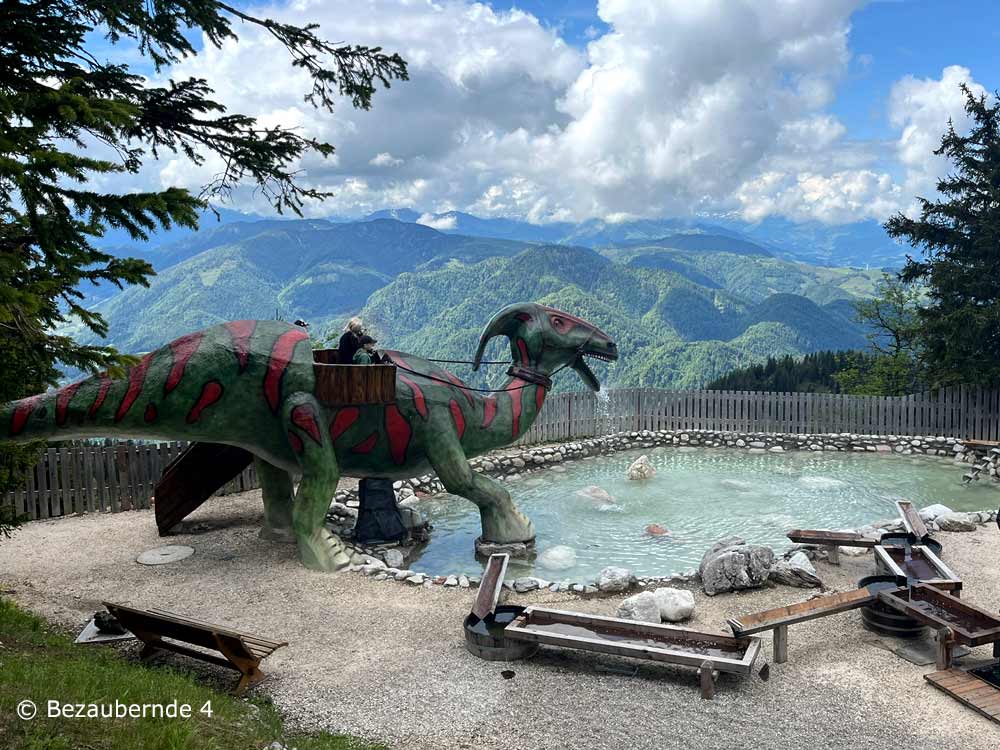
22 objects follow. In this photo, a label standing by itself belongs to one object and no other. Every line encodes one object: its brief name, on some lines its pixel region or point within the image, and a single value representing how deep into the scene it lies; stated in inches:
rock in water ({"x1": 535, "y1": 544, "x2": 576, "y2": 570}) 379.6
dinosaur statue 322.0
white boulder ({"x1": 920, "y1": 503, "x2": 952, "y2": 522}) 424.2
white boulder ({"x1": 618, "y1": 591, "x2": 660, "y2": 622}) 286.5
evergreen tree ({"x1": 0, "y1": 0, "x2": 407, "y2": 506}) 158.4
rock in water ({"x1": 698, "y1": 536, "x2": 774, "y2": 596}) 323.3
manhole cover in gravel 362.6
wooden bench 224.4
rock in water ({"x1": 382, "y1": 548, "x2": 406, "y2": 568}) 374.8
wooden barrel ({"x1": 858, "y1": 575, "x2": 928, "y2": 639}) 267.1
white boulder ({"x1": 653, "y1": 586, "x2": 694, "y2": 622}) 291.6
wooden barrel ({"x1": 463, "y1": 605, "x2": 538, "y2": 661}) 254.1
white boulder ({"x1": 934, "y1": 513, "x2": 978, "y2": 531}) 409.4
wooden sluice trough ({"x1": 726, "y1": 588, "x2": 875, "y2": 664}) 248.2
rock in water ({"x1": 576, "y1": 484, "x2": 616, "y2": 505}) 511.3
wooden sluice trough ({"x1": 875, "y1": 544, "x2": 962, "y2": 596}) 304.0
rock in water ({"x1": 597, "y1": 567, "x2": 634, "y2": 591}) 327.6
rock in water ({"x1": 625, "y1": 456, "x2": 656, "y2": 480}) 588.4
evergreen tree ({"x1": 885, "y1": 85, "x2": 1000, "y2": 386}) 674.8
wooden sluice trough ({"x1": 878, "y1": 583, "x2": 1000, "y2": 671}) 236.8
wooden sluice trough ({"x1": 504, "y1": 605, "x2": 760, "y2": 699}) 229.5
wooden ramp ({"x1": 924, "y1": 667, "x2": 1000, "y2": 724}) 213.6
